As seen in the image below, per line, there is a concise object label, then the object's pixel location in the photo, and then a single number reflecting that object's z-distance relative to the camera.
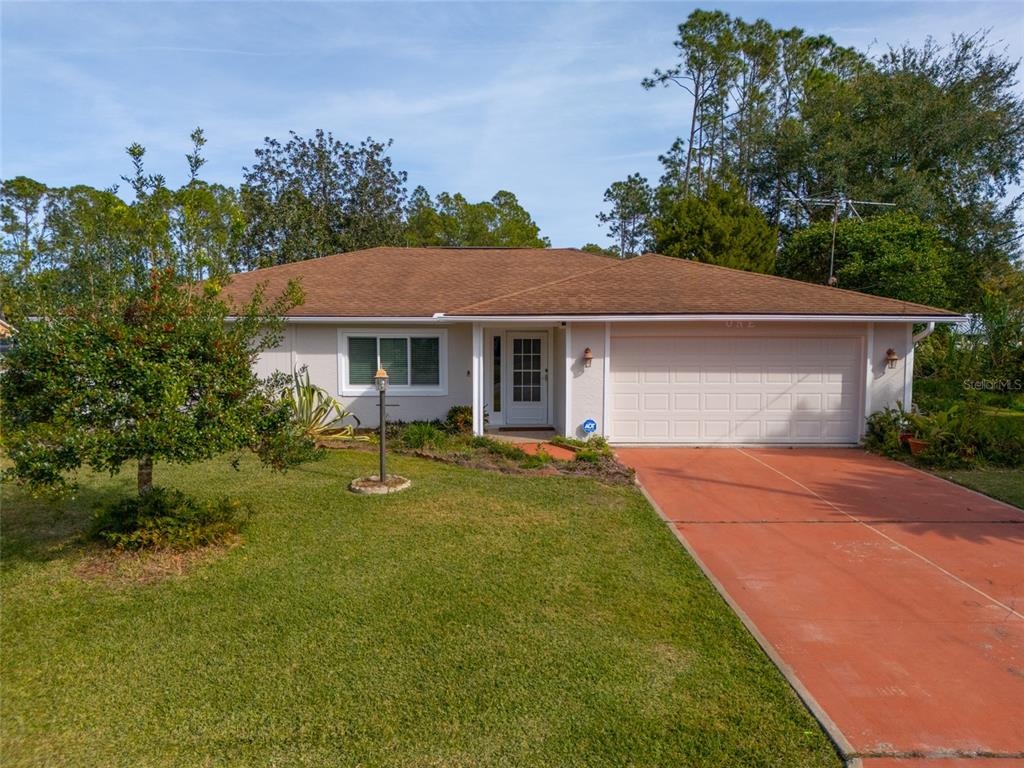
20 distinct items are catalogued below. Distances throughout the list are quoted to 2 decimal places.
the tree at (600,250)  38.92
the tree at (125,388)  4.68
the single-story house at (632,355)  11.27
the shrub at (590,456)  9.66
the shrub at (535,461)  9.55
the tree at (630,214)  36.94
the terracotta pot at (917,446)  10.40
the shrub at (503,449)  10.09
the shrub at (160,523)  5.73
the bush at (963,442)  10.06
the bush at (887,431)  10.83
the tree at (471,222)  36.41
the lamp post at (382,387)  8.14
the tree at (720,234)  22.66
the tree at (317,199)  25.86
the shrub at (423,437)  10.86
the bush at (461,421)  11.90
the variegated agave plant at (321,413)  11.51
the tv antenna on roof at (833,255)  17.86
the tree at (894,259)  18.20
